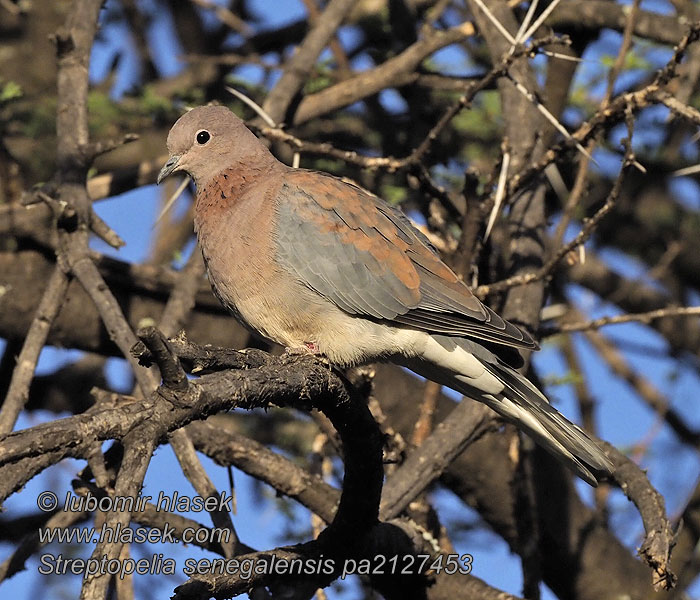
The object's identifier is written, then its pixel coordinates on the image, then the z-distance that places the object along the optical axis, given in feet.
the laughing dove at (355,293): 24.18
